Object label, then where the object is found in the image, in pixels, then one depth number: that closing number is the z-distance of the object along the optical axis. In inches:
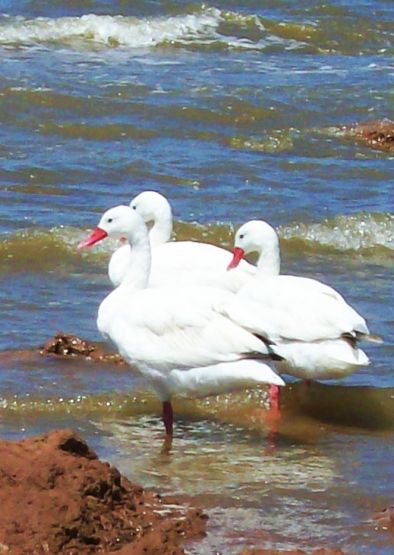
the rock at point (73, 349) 649.6
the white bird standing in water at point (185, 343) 567.5
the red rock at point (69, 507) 422.6
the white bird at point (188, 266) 708.0
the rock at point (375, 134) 1108.5
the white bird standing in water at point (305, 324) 597.9
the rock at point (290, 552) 434.9
